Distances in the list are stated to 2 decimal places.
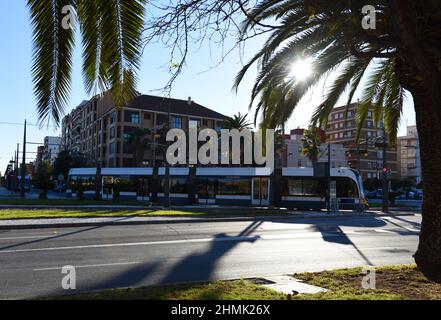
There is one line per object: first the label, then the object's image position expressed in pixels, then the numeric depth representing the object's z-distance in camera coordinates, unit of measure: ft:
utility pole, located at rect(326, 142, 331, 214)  104.73
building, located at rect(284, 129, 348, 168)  386.73
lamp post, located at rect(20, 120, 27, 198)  149.89
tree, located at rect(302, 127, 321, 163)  242.78
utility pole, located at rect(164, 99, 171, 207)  105.19
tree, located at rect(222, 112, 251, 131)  232.43
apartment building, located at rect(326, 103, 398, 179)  386.61
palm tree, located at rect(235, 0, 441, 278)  21.18
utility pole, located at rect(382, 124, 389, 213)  114.62
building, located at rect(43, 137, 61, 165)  449.06
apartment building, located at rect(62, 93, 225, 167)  285.23
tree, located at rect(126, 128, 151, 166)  266.77
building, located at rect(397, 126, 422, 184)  449.48
